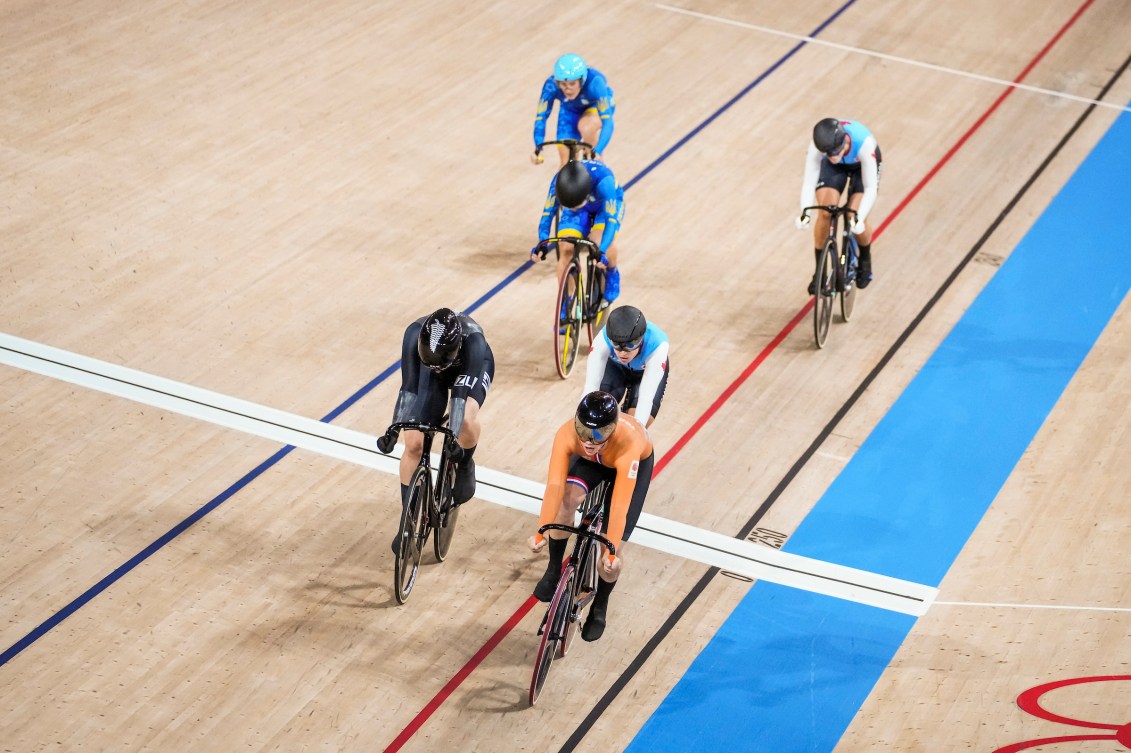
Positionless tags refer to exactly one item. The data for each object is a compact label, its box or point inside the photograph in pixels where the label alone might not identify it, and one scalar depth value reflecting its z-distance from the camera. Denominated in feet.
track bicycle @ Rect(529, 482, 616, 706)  35.37
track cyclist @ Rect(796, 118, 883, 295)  50.29
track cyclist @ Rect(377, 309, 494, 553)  37.55
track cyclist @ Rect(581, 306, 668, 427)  38.01
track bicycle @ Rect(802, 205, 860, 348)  52.08
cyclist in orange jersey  34.14
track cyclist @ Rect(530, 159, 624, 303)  47.88
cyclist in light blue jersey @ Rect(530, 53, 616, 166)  57.06
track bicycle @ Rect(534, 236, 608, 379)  49.52
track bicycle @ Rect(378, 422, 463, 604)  38.11
